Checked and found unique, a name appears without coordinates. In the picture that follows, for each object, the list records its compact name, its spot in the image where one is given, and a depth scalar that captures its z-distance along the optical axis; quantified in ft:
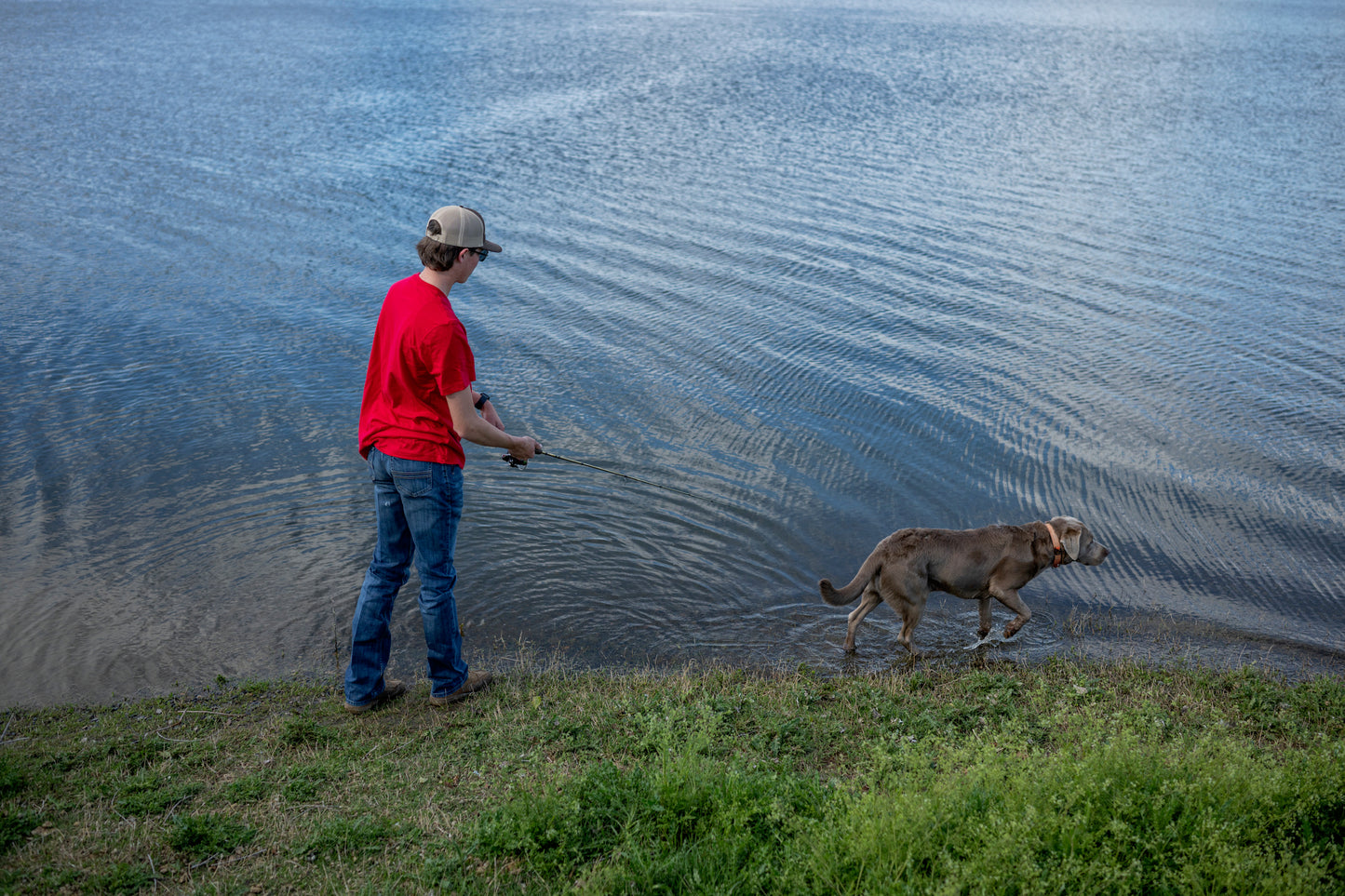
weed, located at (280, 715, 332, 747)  17.89
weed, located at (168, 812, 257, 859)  14.23
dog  23.07
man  16.92
